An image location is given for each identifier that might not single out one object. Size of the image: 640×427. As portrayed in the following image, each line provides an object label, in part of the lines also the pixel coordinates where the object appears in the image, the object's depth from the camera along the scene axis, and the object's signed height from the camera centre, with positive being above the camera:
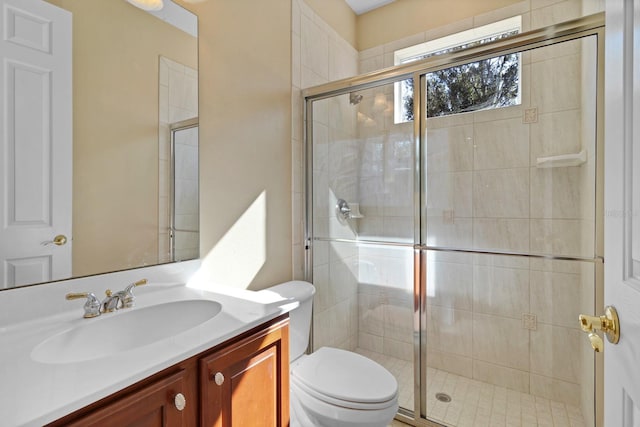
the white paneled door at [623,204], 0.51 +0.01
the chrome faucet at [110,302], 1.07 -0.31
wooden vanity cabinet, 0.68 -0.48
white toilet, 1.28 -0.76
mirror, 0.99 +0.26
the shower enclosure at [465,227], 1.65 -0.09
